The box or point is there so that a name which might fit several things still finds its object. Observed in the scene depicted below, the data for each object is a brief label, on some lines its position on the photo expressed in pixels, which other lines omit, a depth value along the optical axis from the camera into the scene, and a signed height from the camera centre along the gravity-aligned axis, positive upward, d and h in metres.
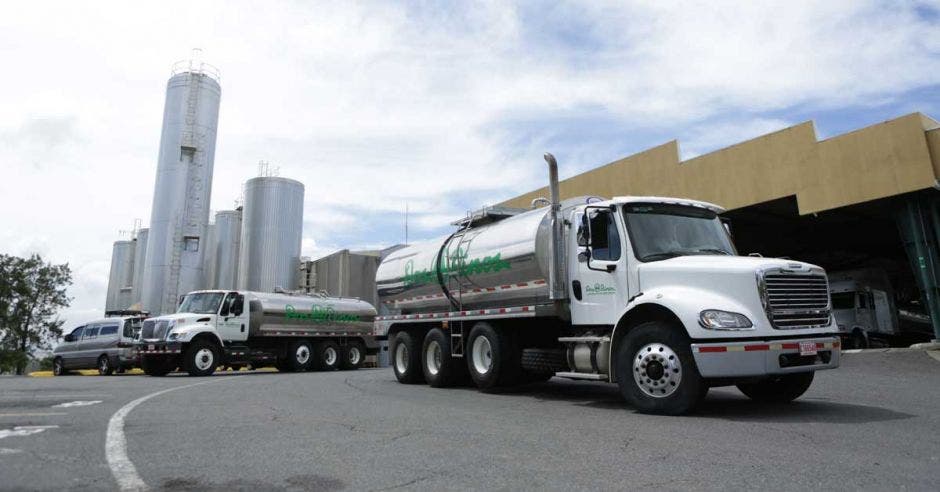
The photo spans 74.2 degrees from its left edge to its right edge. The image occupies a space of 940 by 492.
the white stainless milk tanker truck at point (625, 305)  6.73 +0.67
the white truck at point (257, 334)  18.44 +1.06
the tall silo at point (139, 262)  36.59 +6.33
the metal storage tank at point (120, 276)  40.03 +6.13
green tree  40.31 +4.56
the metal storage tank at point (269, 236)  28.73 +6.04
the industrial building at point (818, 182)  15.73 +4.90
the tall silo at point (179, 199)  27.09 +7.32
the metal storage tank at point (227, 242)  32.69 +6.65
